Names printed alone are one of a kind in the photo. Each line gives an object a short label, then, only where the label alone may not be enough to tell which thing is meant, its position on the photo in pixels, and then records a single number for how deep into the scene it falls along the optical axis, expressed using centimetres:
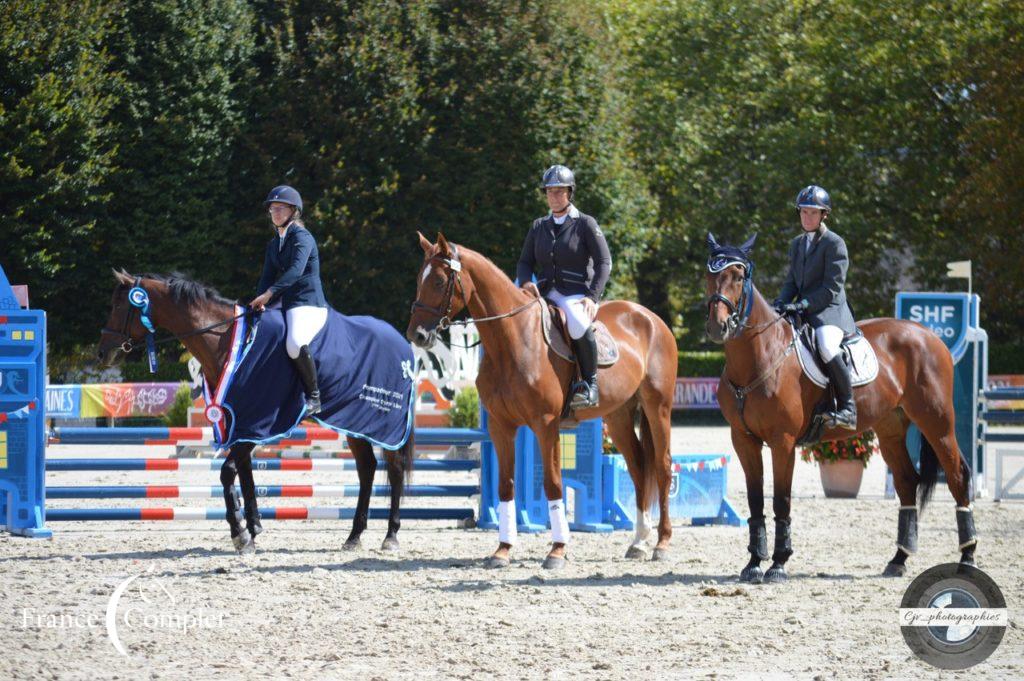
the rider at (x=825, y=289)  1803
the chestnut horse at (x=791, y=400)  1742
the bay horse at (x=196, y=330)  1997
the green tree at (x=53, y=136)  4741
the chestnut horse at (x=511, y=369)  1836
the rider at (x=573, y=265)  1952
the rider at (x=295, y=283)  1989
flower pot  3037
